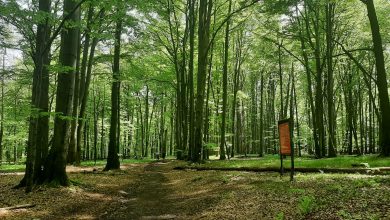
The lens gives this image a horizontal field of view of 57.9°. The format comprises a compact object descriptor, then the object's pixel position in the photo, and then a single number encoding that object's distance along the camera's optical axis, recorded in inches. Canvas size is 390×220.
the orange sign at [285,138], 458.9
